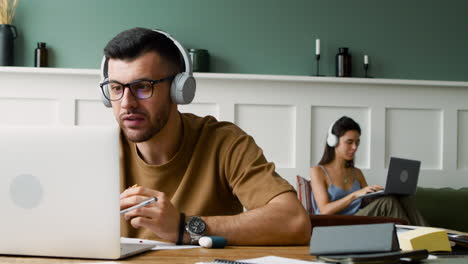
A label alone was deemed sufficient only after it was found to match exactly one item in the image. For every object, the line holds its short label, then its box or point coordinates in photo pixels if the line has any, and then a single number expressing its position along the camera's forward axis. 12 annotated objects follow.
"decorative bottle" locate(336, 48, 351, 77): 4.29
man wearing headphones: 1.78
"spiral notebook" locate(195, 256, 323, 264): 1.28
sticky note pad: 1.41
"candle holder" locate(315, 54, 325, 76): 4.27
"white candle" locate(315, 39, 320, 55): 4.27
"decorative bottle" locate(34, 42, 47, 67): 4.03
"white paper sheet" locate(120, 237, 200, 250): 1.55
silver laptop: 1.29
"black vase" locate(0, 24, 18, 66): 3.96
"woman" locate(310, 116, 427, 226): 4.09
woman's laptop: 3.89
